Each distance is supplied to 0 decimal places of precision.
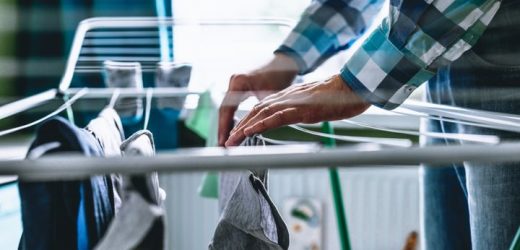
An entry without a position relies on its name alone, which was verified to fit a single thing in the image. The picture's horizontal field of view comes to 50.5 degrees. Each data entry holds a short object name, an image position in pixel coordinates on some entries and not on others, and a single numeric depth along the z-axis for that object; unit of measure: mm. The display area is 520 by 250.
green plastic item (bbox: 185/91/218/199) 1200
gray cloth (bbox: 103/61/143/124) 1147
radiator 1706
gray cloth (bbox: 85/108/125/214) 631
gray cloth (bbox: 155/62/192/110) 1187
